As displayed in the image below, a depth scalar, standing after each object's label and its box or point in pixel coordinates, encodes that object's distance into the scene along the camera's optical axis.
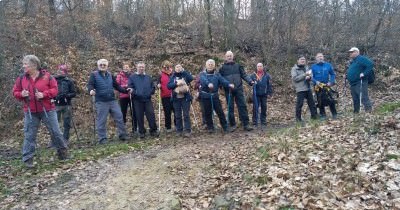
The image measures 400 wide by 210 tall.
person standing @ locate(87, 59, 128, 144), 10.12
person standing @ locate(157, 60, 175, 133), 11.43
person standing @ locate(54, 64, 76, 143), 10.56
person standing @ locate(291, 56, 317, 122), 10.93
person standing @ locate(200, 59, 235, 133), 10.59
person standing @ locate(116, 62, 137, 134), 11.51
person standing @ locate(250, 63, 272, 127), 11.80
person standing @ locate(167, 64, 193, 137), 10.66
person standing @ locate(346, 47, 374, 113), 10.58
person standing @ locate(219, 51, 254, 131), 10.94
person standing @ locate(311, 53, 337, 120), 11.03
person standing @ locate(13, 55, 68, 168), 7.82
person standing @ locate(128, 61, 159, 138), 10.73
